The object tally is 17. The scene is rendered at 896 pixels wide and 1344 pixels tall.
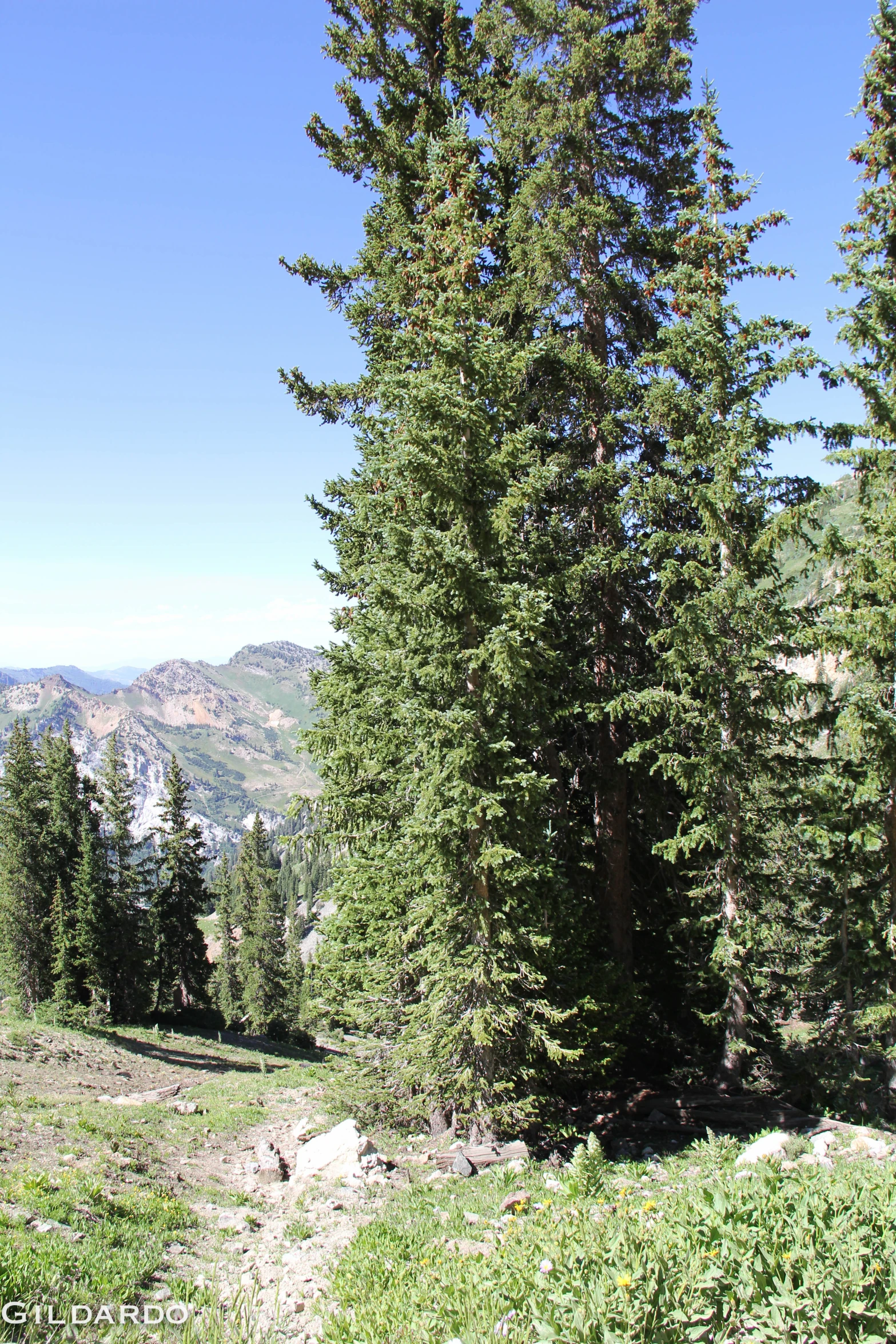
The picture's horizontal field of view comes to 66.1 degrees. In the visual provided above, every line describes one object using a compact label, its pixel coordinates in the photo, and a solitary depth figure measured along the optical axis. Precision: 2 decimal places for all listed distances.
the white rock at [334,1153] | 9.52
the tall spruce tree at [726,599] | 11.11
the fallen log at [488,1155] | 9.25
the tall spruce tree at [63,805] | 34.66
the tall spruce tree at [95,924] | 32.88
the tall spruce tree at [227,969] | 51.53
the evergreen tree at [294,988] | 50.88
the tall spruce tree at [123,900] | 35.56
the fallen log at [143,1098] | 15.20
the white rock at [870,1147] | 7.87
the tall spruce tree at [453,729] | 9.30
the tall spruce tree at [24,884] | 32.16
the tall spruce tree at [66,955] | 31.84
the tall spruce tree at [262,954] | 47.59
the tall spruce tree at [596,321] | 12.49
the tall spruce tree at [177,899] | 41.53
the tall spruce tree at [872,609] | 10.69
